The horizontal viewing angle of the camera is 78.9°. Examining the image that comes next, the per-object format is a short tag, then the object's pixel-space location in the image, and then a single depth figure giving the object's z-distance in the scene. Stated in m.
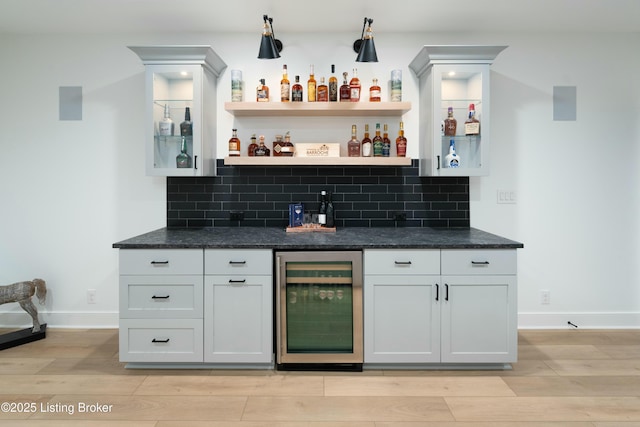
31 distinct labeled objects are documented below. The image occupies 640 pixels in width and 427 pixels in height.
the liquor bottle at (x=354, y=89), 3.04
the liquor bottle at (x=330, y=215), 3.09
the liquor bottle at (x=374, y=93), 3.10
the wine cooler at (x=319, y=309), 2.52
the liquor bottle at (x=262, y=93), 3.09
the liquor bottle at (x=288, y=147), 3.08
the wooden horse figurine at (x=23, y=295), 3.02
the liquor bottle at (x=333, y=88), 3.08
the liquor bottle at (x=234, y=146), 3.10
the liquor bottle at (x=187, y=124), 2.97
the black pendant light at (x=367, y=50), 2.73
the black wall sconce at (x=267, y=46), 2.71
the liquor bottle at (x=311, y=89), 3.10
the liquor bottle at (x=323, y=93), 3.06
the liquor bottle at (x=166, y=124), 2.97
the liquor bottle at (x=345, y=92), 3.05
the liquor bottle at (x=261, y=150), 3.10
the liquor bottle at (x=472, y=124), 2.95
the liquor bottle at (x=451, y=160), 2.96
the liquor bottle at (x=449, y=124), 2.98
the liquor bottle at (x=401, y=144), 3.12
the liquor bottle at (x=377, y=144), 3.11
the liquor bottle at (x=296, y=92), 3.05
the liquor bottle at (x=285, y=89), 3.04
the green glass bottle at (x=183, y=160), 2.97
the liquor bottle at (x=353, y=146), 3.11
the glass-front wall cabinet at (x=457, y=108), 2.90
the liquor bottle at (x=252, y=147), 3.13
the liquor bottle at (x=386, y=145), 3.14
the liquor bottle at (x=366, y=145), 3.09
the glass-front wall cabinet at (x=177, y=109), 2.90
